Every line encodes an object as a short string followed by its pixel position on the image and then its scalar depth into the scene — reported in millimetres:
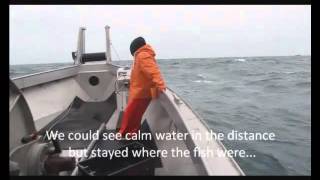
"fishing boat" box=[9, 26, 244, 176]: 2086
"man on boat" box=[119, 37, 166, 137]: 3179
